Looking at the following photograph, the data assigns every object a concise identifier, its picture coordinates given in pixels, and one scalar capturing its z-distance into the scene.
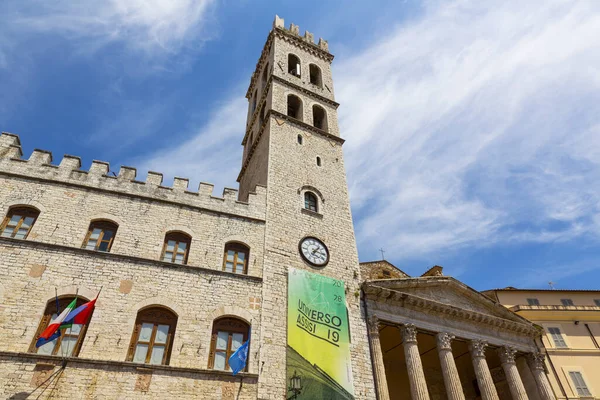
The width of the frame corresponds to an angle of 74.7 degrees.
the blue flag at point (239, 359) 12.06
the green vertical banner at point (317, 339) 13.35
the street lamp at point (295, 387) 12.82
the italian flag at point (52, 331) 10.83
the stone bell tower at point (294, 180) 14.49
